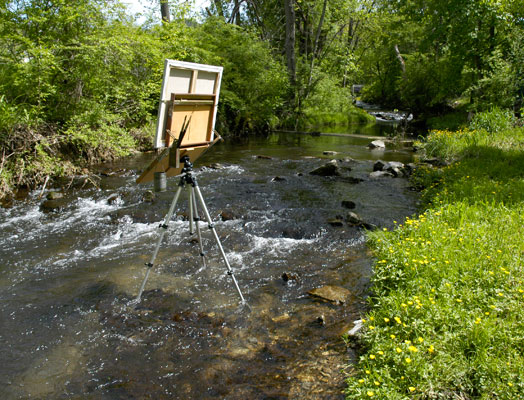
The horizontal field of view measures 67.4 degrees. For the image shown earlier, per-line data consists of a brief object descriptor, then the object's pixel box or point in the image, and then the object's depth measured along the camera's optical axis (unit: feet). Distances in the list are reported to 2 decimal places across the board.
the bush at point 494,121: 43.14
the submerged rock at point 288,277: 17.94
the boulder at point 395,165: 39.34
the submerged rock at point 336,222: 24.82
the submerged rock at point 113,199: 29.73
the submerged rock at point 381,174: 37.86
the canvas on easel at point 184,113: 13.89
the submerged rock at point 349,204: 28.33
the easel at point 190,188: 14.65
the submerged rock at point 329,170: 38.64
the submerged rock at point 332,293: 16.10
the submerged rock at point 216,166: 42.79
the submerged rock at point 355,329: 13.16
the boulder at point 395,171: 37.96
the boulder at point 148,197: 30.04
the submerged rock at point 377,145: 57.16
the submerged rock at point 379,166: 40.07
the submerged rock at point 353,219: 24.89
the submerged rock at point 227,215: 26.58
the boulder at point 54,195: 30.37
